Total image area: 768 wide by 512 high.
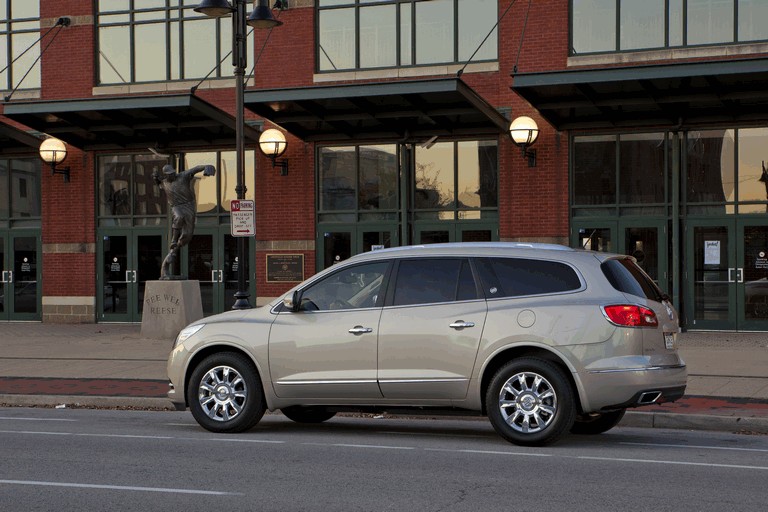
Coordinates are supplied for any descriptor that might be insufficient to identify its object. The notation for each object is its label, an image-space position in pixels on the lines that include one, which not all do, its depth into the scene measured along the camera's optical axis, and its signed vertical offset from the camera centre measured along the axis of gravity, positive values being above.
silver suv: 9.16 -0.71
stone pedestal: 21.59 -0.85
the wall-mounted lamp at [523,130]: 22.75 +2.66
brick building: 21.89 +2.69
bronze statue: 21.38 +1.08
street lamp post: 15.82 +3.29
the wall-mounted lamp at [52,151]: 26.39 +2.68
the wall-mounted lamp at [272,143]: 24.56 +2.64
